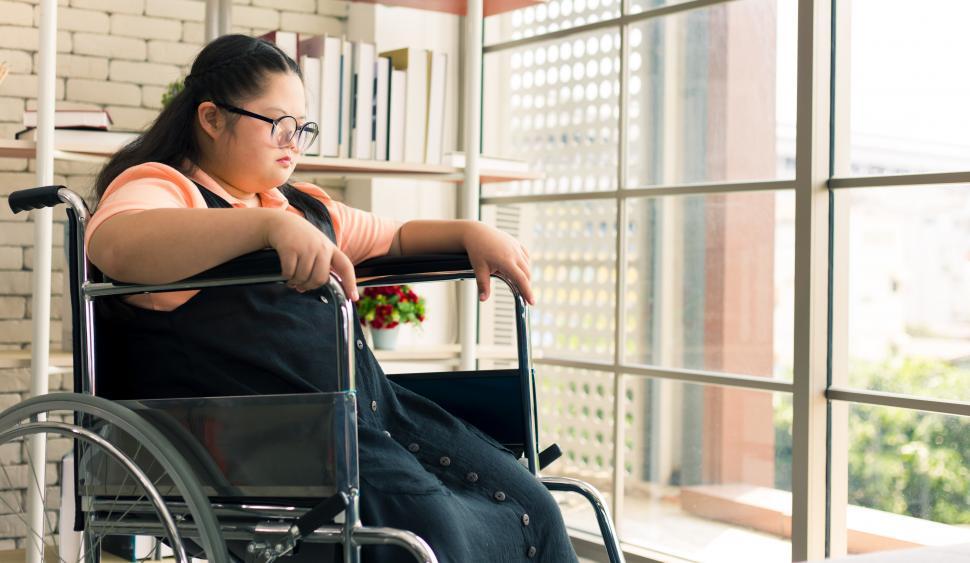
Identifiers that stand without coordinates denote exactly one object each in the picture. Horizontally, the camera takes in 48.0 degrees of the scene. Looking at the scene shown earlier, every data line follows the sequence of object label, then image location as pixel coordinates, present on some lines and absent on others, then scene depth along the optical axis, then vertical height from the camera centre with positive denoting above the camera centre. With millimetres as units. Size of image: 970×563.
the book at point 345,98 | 2551 +476
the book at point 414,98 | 2604 +489
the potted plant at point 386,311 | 2678 -23
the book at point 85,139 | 2322 +340
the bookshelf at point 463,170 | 2600 +316
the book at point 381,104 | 2580 +469
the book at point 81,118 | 2359 +389
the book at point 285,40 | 2523 +604
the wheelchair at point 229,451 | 1144 -174
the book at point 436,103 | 2635 +484
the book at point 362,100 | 2559 +475
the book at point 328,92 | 2523 +485
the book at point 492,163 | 2682 +353
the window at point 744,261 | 2268 +114
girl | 1204 +11
